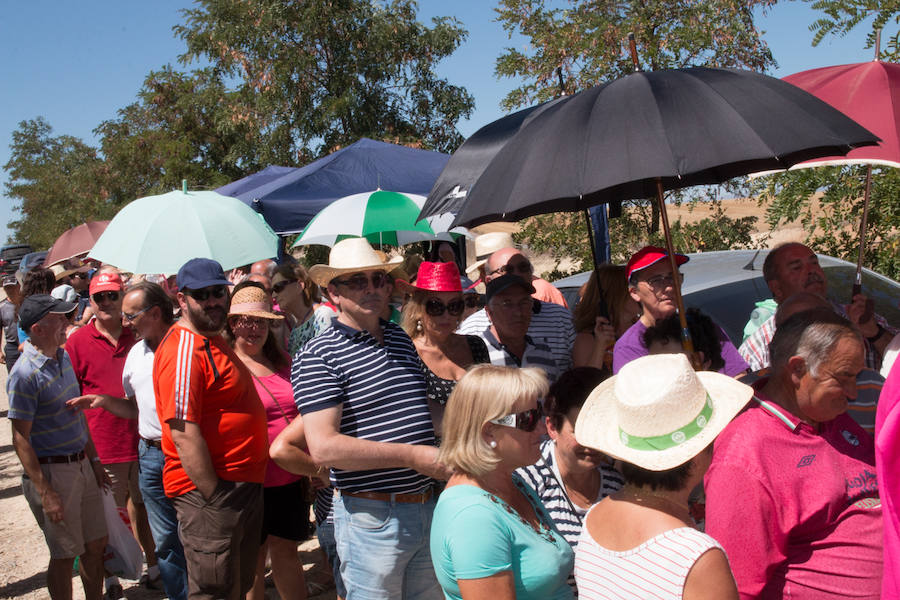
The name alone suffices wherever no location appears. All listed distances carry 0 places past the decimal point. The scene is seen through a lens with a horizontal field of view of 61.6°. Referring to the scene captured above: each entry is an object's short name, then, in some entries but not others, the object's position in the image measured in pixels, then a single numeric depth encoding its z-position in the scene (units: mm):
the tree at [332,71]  15812
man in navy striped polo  2705
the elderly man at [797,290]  3600
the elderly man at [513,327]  3670
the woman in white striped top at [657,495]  1682
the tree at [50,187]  27953
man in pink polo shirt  2053
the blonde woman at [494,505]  1926
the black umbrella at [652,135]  2275
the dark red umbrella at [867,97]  2998
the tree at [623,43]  9789
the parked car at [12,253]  23609
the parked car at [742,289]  5145
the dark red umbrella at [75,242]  9648
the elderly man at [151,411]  3947
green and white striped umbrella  5188
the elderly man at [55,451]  4066
